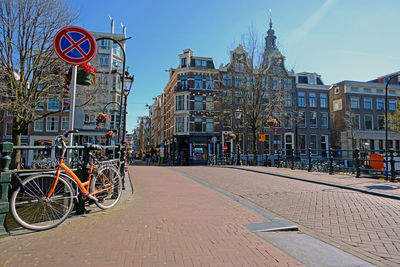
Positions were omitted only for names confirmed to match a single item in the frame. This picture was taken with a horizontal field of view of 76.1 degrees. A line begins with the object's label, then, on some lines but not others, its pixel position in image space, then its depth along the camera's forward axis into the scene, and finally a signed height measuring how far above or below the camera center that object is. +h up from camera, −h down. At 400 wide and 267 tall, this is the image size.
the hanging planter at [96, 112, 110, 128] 13.32 +1.65
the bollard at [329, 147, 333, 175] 12.11 -0.69
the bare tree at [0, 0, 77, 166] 11.57 +4.52
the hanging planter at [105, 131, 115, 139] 17.51 +1.01
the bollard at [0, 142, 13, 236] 3.11 -0.39
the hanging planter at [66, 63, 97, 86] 5.29 +1.57
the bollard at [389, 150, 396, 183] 9.30 -0.63
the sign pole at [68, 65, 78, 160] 4.48 +0.83
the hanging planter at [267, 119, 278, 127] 18.91 +2.17
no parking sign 4.50 +1.86
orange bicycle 3.27 -0.66
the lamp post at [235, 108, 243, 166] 20.90 +3.09
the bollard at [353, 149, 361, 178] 10.69 -0.35
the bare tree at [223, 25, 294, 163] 22.62 +5.46
